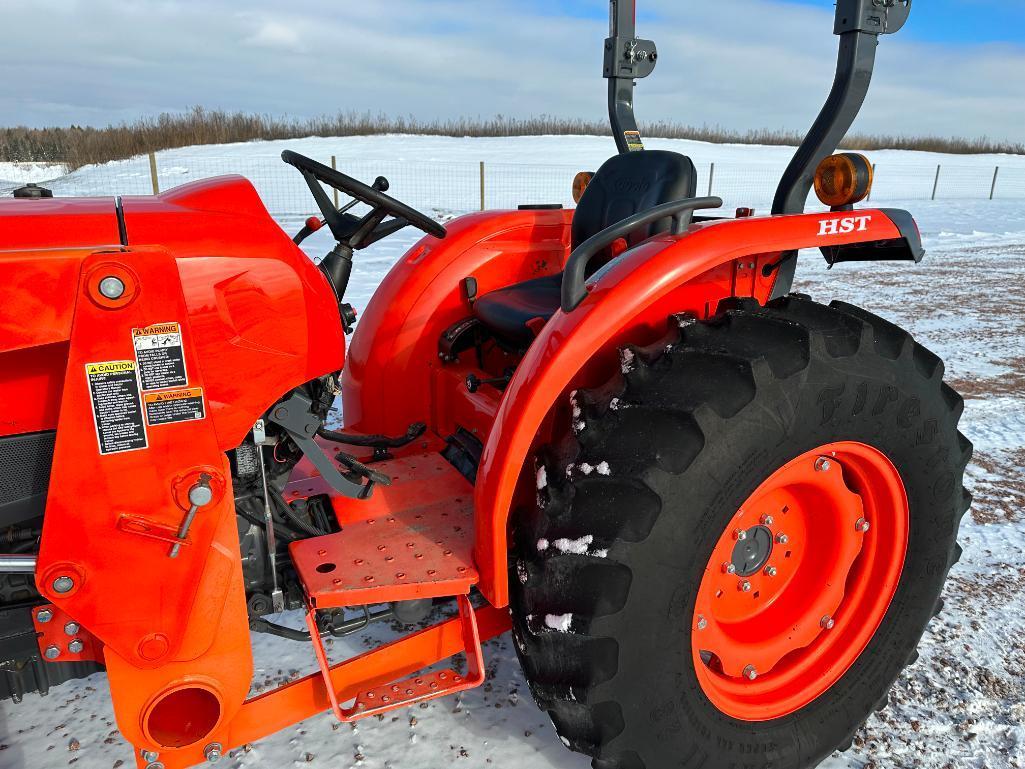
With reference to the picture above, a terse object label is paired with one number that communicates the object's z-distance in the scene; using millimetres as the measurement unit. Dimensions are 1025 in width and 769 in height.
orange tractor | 1285
